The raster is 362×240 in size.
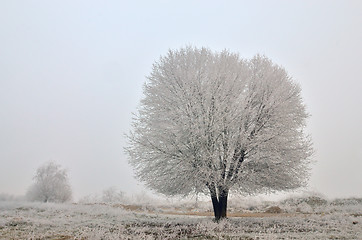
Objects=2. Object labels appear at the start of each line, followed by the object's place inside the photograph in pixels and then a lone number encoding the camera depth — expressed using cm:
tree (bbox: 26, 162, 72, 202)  4425
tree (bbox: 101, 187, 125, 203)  5669
